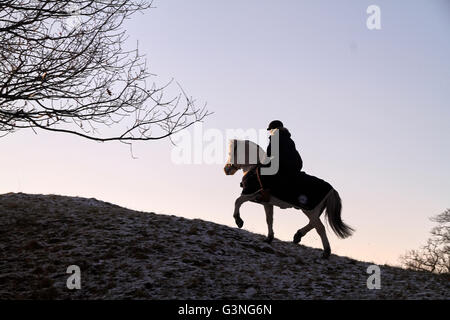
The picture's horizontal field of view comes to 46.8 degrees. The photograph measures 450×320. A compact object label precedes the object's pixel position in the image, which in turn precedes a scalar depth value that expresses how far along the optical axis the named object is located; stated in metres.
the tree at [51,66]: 11.48
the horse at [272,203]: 12.20
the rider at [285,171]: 12.20
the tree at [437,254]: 25.59
